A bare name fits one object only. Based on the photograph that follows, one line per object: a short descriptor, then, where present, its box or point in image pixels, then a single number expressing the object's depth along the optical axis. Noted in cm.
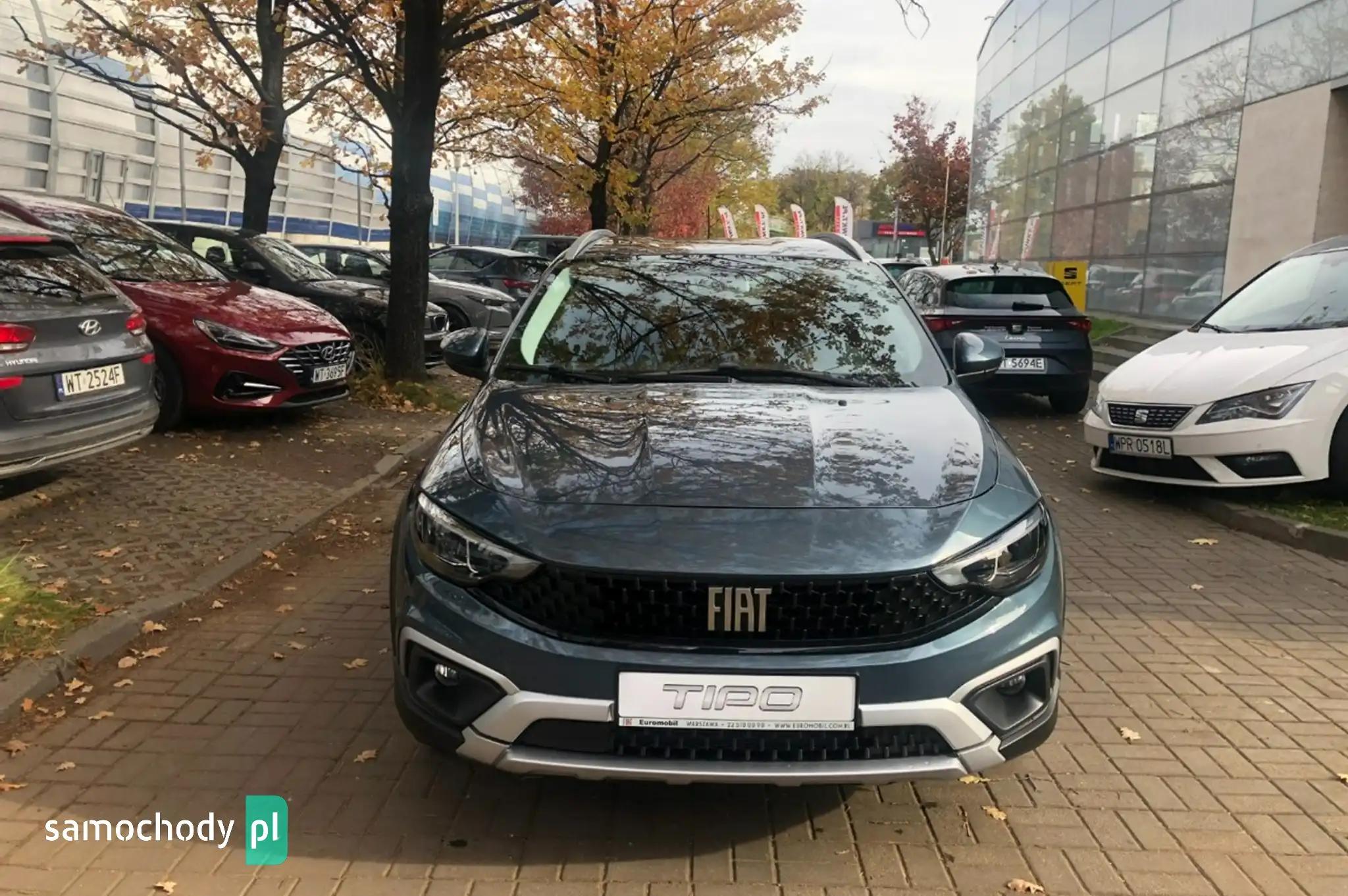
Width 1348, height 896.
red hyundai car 796
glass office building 1470
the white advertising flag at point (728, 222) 3225
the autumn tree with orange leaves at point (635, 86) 1667
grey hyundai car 518
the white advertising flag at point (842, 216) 2931
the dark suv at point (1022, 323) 1082
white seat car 654
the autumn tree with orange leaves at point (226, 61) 1362
